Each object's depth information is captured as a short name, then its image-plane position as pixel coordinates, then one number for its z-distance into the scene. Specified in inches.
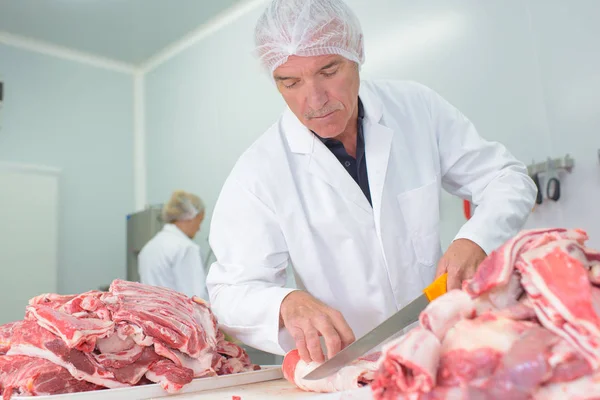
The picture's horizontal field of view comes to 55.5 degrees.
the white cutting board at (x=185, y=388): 57.5
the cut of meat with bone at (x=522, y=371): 31.7
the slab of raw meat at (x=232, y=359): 72.3
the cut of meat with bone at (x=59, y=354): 60.2
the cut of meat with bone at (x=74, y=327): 60.6
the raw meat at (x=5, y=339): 64.1
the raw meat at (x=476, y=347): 34.1
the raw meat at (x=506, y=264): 38.8
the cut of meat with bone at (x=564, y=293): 33.2
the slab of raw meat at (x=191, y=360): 64.9
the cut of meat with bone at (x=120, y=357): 62.9
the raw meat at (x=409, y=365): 34.5
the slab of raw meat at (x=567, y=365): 31.9
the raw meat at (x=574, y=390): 30.7
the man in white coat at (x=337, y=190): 72.0
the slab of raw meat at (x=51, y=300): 69.9
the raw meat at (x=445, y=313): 38.0
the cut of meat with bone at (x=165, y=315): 65.6
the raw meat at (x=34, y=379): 58.1
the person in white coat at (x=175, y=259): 184.1
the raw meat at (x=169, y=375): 60.9
